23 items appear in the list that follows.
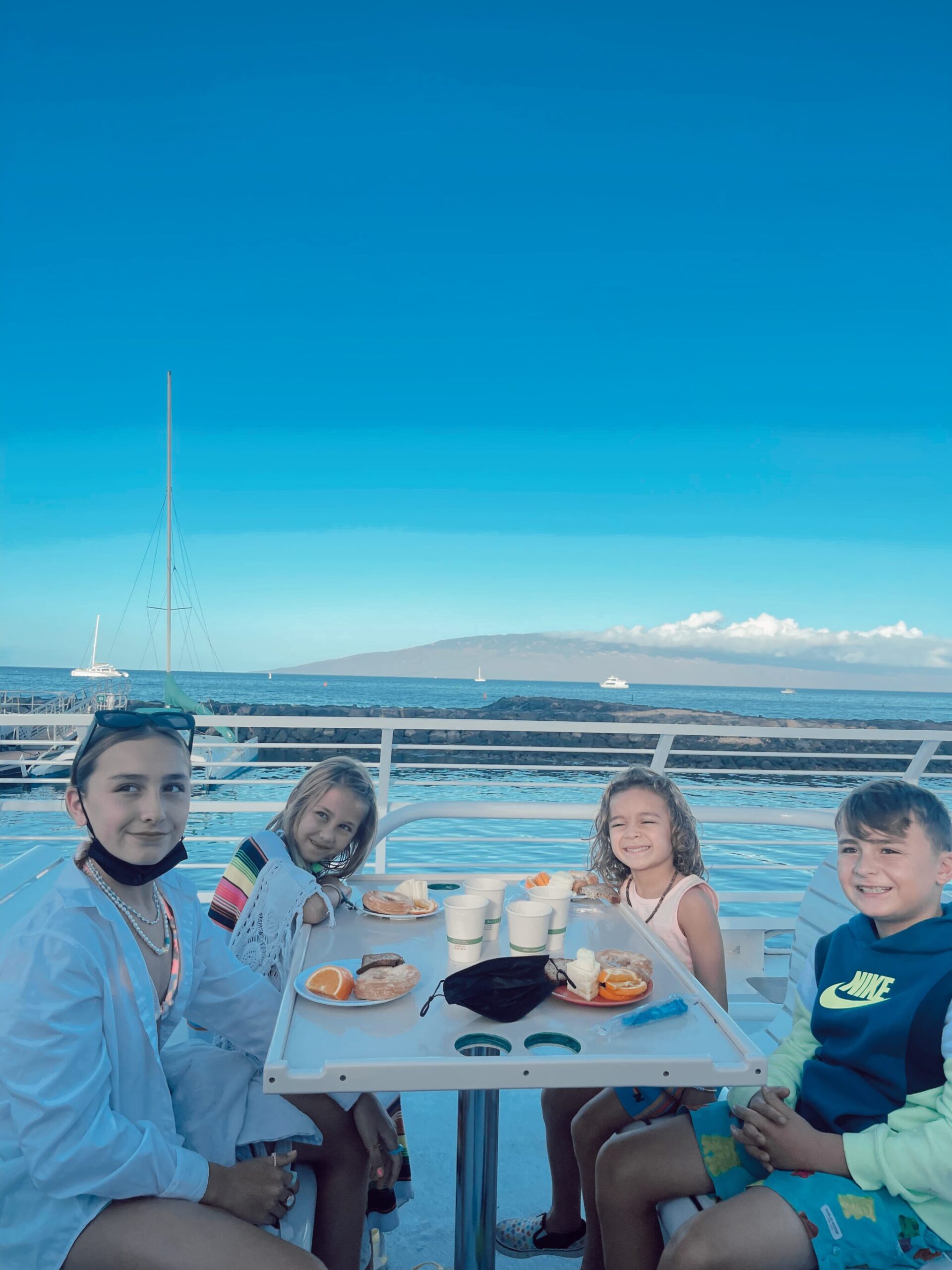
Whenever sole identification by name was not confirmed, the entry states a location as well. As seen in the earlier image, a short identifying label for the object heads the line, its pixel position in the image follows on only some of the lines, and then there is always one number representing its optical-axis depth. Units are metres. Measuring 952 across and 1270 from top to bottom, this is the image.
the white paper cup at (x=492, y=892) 1.75
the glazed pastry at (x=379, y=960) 1.49
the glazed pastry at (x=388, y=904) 1.95
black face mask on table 1.30
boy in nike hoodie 1.21
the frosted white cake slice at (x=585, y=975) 1.38
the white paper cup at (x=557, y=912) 1.70
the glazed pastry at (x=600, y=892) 2.15
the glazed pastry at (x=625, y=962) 1.52
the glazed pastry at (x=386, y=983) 1.37
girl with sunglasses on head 1.07
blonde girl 1.74
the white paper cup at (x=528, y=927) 1.54
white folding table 1.09
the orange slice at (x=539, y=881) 2.08
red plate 1.36
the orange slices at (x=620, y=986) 1.39
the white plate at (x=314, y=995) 1.34
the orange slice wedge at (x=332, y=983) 1.38
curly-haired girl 1.74
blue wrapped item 1.27
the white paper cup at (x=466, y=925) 1.55
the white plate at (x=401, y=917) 1.94
